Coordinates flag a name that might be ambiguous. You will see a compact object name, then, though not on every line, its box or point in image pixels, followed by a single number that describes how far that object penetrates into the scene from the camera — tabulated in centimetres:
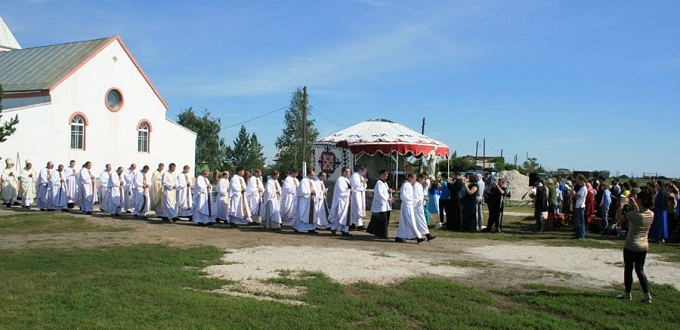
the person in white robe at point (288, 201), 1720
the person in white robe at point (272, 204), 1717
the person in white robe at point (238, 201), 1783
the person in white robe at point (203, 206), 1806
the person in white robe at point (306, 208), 1653
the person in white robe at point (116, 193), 2009
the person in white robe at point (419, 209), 1421
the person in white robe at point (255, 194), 1795
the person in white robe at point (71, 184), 2166
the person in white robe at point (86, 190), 2050
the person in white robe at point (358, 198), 1627
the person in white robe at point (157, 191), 1927
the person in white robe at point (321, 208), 1661
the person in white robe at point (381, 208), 1480
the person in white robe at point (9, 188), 2238
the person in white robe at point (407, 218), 1406
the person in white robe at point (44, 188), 2133
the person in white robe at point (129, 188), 2009
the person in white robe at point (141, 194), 1939
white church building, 3200
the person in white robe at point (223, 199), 1808
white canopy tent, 2706
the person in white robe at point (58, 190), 2111
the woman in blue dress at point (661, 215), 1511
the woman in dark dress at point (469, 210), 1728
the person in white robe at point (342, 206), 1616
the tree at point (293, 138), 5409
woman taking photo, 809
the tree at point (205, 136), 6650
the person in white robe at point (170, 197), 1848
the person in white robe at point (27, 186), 2211
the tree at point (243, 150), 6888
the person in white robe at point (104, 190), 2057
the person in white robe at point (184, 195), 1856
